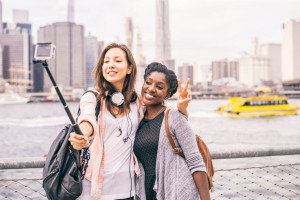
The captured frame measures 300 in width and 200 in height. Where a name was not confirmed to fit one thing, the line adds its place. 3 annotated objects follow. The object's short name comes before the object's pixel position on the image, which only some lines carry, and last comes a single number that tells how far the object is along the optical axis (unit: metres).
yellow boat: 43.16
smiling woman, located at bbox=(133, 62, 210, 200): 1.99
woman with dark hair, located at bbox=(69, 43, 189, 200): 2.10
